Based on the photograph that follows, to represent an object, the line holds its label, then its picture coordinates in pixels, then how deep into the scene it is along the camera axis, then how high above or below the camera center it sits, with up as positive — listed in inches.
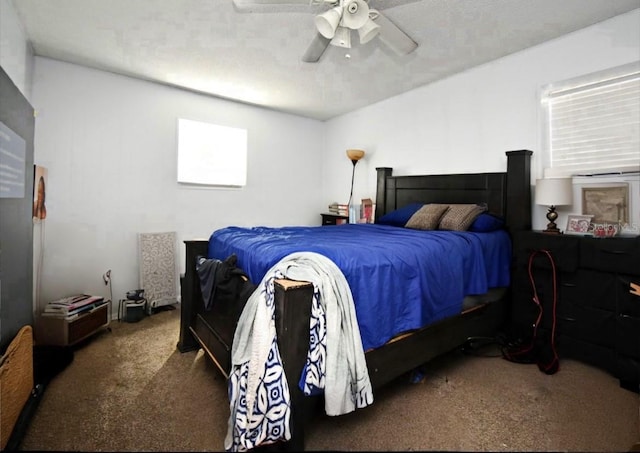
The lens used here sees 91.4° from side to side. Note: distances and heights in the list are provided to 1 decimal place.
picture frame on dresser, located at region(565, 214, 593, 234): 92.0 +2.1
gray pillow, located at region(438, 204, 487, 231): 104.8 +4.0
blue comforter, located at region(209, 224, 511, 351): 62.2 -8.6
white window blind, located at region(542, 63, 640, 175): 87.7 +33.0
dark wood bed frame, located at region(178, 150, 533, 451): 51.6 -19.4
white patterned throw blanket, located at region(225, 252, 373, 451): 49.5 -23.1
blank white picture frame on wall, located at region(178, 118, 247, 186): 147.1 +34.5
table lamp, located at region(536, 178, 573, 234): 91.2 +10.7
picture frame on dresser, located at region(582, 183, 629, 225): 88.0 +8.5
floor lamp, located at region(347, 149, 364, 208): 164.9 +38.1
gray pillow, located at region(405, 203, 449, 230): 113.1 +4.0
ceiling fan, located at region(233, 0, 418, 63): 70.3 +49.2
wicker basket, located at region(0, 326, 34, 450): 52.6 -30.1
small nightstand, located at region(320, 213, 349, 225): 177.6 +4.1
